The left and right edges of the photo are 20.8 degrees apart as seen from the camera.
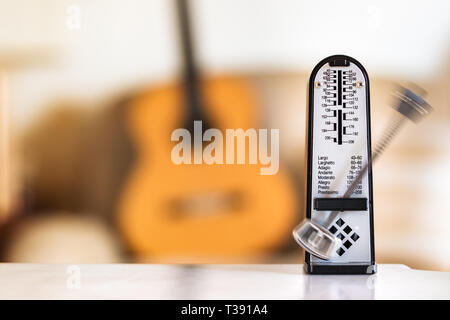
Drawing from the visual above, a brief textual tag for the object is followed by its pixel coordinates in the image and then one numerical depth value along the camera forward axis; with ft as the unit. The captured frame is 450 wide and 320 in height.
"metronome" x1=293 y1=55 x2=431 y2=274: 2.94
